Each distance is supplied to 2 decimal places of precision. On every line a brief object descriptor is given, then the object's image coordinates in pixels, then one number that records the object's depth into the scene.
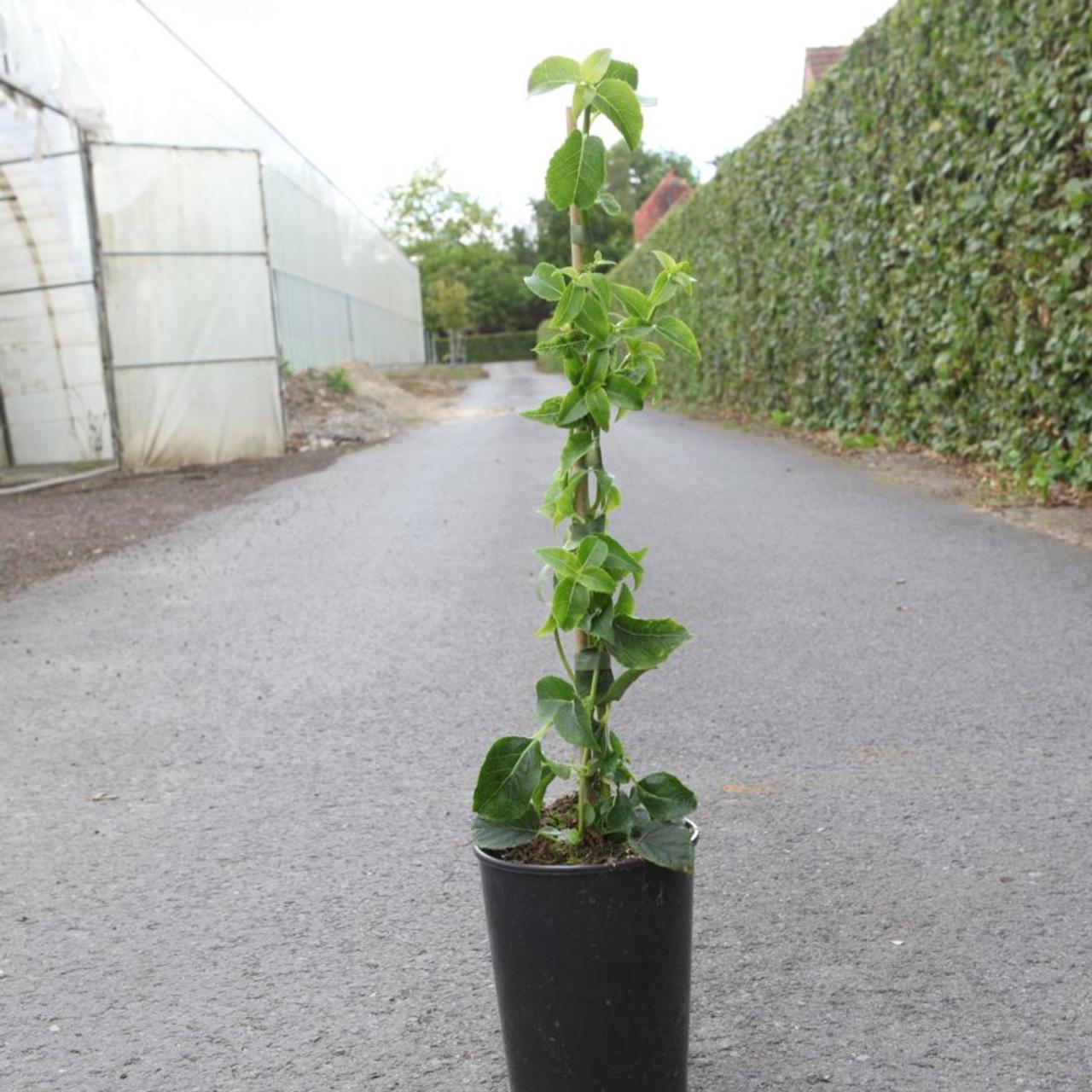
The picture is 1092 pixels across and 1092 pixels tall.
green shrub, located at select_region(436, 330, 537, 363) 78.31
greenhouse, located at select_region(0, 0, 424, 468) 13.91
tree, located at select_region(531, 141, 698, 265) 71.19
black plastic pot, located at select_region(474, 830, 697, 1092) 1.91
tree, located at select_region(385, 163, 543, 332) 81.12
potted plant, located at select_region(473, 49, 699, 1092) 1.93
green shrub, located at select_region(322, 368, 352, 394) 23.52
